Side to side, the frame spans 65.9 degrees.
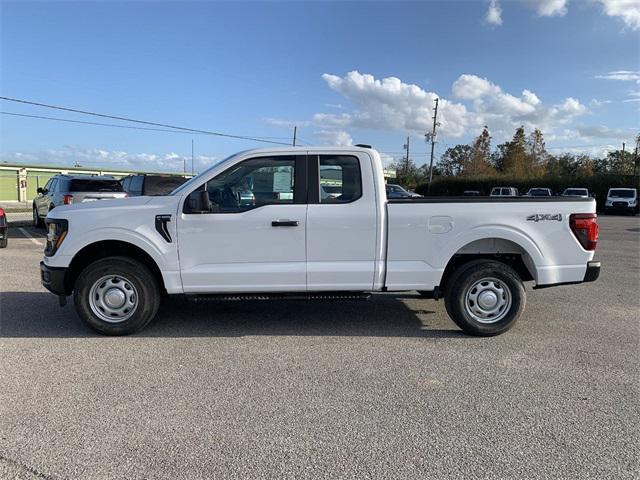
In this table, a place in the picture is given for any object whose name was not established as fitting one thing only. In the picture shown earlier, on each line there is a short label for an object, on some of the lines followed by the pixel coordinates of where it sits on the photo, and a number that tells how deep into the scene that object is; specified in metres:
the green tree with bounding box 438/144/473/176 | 72.06
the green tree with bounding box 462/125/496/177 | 60.19
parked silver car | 13.07
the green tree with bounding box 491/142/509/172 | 61.14
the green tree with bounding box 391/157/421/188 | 67.88
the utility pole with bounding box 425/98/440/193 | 57.74
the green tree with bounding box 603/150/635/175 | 68.50
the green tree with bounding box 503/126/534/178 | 55.88
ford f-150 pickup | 5.04
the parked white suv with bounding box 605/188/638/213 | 32.31
